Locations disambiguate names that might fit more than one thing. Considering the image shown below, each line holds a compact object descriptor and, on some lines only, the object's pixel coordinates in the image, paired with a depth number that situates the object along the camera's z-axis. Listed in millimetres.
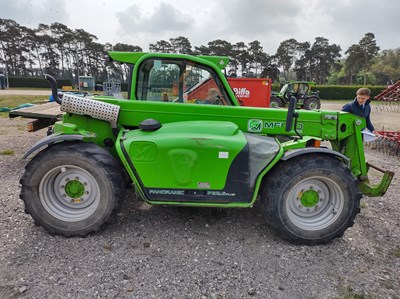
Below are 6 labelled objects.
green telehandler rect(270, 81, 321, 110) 20000
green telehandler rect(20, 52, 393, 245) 3154
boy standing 5201
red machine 10891
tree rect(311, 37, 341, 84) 65438
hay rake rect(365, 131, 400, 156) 8023
